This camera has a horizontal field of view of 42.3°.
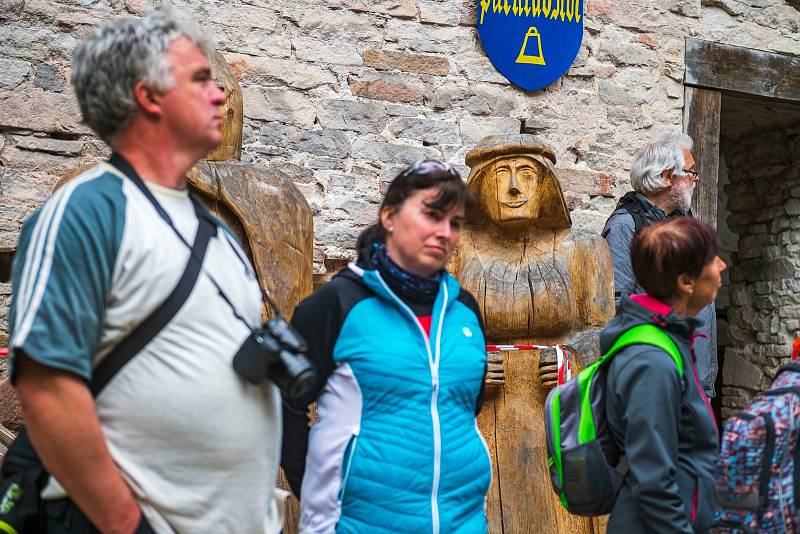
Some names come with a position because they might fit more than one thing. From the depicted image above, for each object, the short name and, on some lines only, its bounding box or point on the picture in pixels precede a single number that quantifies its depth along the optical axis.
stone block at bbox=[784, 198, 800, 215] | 7.80
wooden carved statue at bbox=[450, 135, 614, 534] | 3.72
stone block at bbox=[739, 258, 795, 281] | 7.82
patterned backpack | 2.27
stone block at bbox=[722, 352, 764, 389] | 7.96
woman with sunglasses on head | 2.16
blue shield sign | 5.73
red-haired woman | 2.28
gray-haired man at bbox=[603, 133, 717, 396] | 4.26
